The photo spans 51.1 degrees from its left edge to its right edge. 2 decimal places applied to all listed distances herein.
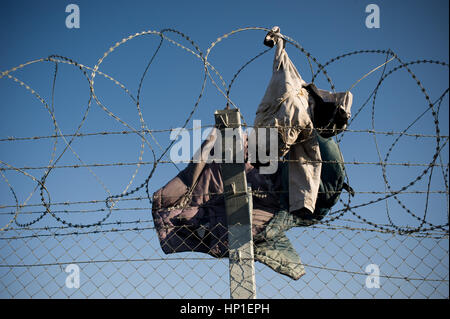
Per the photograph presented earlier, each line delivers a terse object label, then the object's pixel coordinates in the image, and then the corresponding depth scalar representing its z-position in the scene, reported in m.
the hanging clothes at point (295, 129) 4.60
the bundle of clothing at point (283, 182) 4.65
